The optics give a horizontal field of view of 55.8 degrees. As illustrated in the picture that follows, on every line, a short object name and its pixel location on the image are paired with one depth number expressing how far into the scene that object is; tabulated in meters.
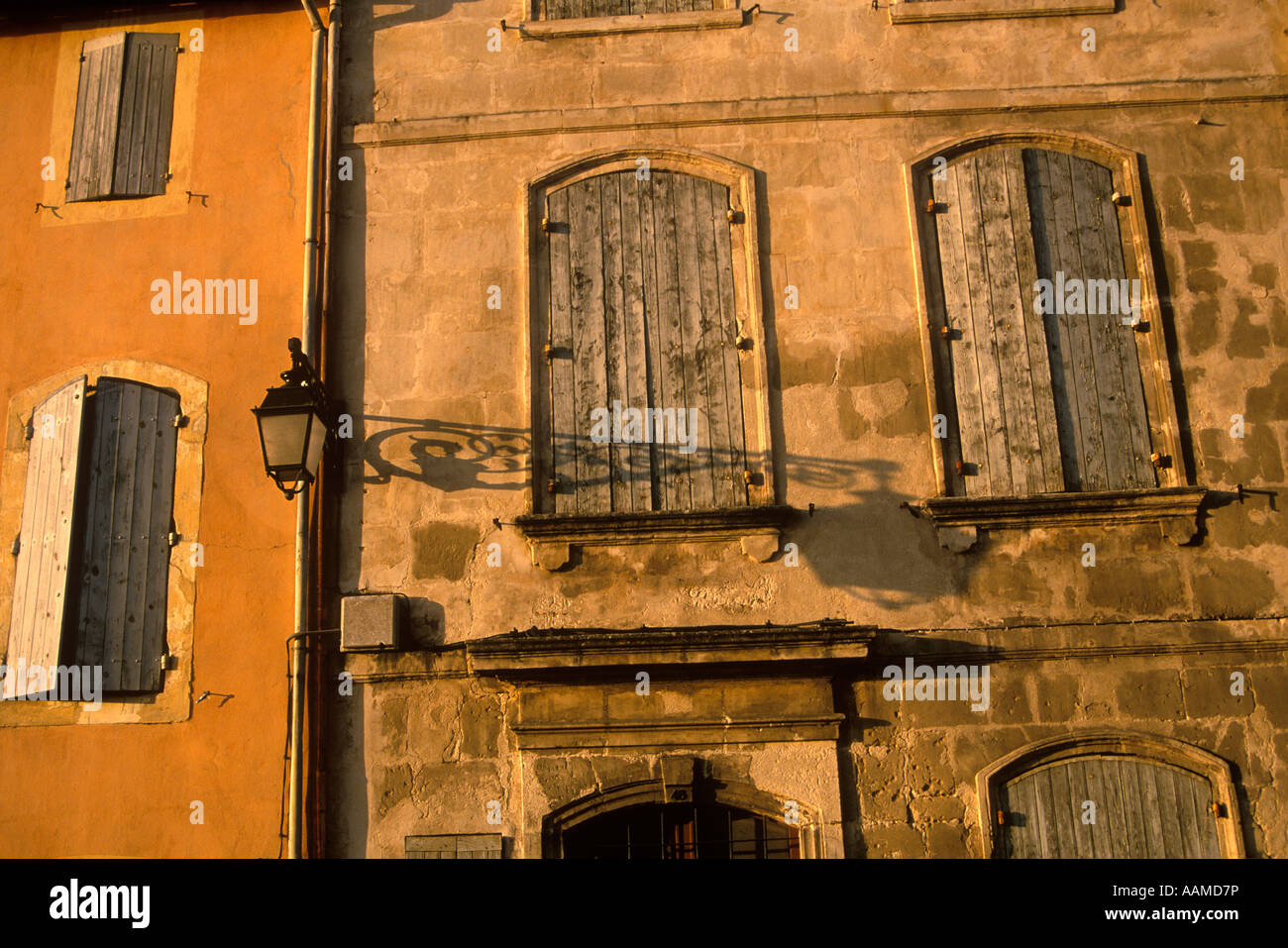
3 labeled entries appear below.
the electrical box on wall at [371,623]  6.69
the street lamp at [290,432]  6.37
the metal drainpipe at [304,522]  6.52
